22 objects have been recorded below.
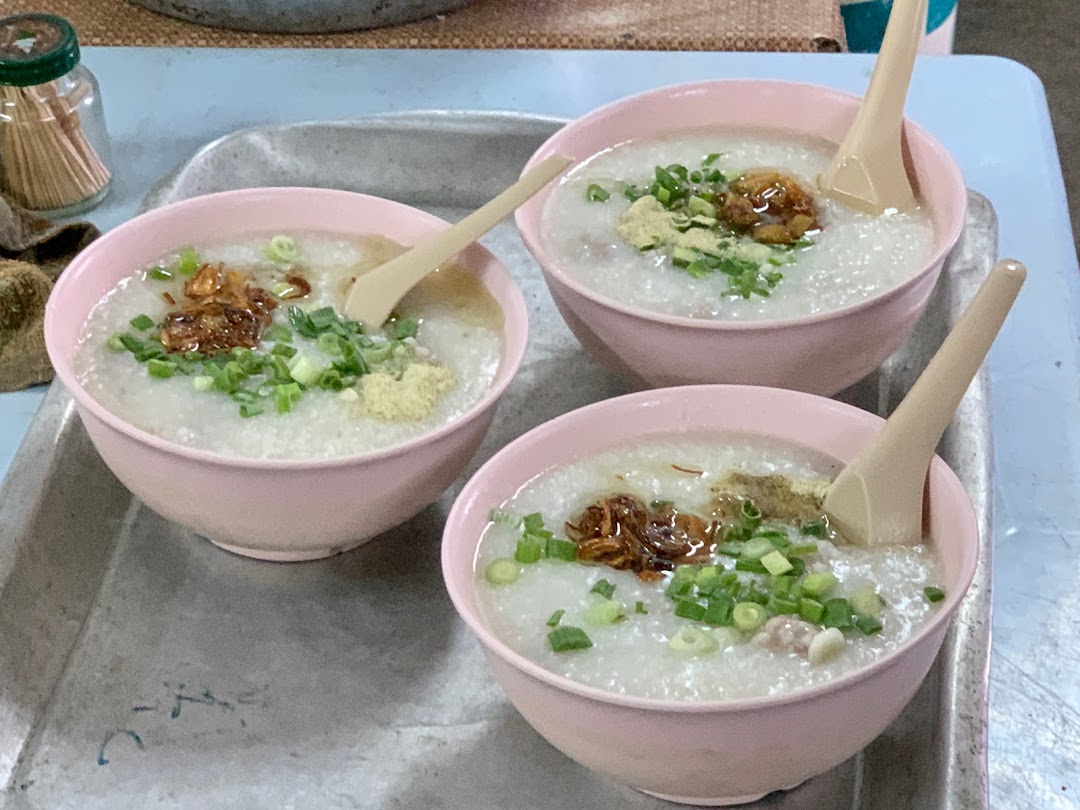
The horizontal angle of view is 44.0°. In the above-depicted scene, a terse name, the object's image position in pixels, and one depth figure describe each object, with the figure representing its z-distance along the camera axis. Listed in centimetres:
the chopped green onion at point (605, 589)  94
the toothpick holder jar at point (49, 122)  148
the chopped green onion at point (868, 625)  89
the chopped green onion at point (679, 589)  93
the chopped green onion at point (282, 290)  125
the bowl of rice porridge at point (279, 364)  104
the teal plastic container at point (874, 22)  242
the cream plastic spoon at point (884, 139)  135
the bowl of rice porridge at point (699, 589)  83
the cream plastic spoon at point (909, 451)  95
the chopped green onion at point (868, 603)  91
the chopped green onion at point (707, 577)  93
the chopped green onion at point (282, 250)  130
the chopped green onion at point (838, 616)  90
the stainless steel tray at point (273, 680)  98
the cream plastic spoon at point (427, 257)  120
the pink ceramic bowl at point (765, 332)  114
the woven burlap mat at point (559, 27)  203
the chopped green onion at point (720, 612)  90
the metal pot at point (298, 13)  205
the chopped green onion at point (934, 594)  92
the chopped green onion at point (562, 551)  97
